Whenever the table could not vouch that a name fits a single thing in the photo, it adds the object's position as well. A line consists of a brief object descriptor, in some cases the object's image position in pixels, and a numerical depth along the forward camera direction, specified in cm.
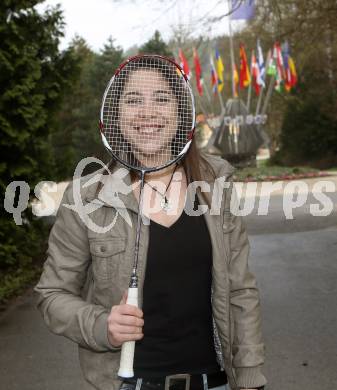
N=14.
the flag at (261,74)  3176
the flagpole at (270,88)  3303
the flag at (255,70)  3222
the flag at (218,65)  3186
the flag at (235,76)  3266
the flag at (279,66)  3073
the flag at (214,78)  3350
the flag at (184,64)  2695
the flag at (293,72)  3053
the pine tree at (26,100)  838
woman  194
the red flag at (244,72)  3127
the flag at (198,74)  3098
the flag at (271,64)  3195
